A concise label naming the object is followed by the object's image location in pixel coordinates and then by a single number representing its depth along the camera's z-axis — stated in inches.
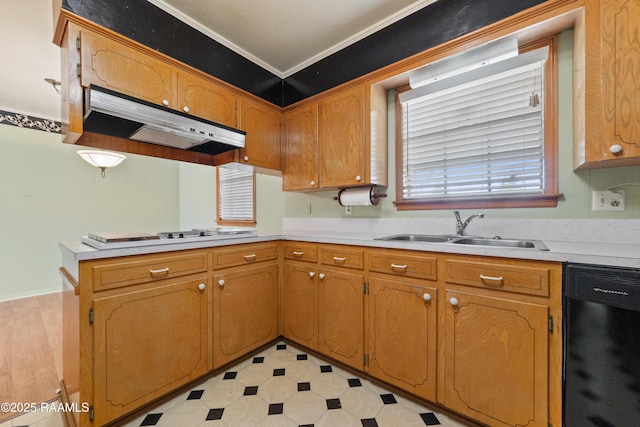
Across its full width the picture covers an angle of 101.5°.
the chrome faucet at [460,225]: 69.4
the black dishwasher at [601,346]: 38.0
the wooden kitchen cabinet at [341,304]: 69.3
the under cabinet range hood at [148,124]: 55.5
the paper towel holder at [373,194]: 83.9
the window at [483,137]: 63.3
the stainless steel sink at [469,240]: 59.4
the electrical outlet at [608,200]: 55.1
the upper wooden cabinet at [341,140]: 81.3
